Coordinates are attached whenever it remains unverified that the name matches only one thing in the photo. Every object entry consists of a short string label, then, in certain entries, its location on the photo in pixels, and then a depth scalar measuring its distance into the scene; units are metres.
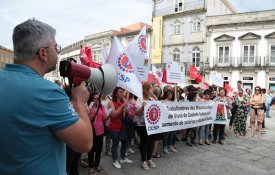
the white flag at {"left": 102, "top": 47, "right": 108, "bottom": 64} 6.76
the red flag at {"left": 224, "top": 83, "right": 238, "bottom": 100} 9.90
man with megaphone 1.17
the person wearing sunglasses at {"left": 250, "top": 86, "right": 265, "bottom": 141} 7.93
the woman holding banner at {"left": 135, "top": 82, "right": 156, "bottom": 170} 4.79
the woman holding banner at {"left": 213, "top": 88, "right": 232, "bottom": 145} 7.00
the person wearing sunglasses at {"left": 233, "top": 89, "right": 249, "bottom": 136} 7.99
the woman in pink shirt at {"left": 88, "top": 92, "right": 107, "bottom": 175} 4.33
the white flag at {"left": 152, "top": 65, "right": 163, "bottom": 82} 10.24
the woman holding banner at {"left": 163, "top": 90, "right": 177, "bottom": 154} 5.82
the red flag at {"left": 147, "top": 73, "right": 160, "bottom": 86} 9.68
